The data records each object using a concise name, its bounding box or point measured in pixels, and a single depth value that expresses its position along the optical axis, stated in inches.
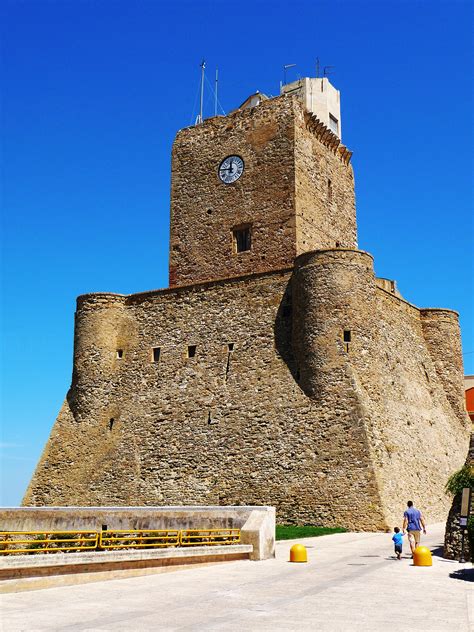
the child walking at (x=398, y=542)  576.4
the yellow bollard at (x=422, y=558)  534.6
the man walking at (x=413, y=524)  598.5
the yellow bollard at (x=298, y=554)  559.4
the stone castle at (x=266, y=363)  898.7
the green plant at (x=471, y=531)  509.4
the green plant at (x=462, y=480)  560.7
